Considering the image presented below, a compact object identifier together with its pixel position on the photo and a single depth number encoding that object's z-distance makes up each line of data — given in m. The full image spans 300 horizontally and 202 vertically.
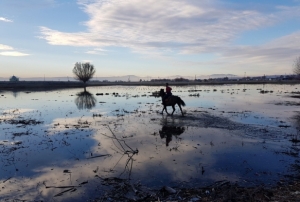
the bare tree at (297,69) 89.06
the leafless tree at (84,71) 100.49
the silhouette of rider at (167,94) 19.88
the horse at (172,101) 19.56
